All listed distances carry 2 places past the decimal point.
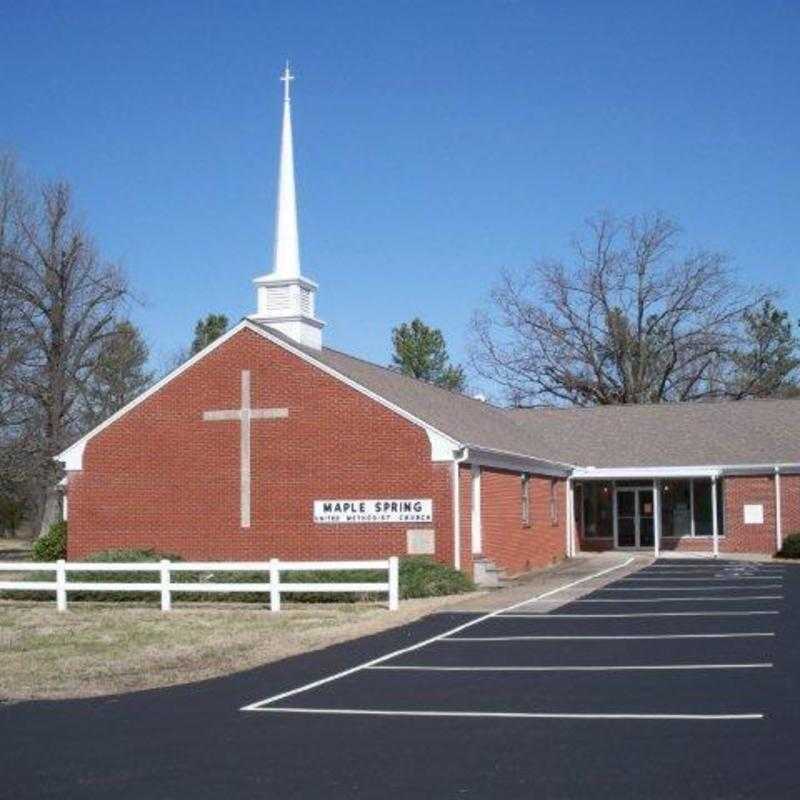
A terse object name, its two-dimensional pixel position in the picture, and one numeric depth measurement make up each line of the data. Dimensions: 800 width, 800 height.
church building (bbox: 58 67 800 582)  27.56
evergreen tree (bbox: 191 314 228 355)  74.50
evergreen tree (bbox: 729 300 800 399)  68.94
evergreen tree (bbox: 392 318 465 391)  74.56
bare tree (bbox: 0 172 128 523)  47.56
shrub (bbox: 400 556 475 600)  24.22
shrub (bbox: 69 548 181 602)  25.34
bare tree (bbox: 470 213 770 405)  62.19
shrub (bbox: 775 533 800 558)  35.97
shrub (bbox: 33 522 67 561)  31.61
